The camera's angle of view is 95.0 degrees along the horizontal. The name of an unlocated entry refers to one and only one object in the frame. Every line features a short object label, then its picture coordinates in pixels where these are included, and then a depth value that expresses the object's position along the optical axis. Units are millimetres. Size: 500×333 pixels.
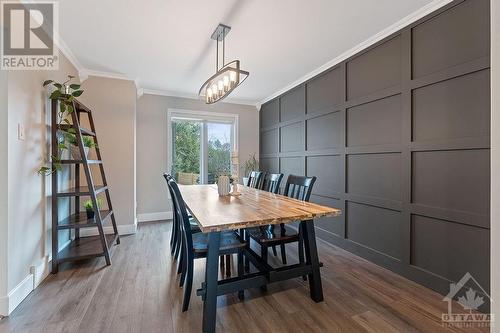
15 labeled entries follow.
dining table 1471
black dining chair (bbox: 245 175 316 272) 2039
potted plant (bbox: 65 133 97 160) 2463
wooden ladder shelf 2312
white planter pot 2439
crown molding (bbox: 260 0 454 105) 1991
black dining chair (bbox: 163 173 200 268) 2307
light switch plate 1819
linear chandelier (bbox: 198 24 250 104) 2137
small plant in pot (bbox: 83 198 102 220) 2771
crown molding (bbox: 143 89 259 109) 4323
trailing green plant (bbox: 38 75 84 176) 2258
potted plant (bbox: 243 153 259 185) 5148
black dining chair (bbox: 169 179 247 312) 1723
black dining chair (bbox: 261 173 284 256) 2674
